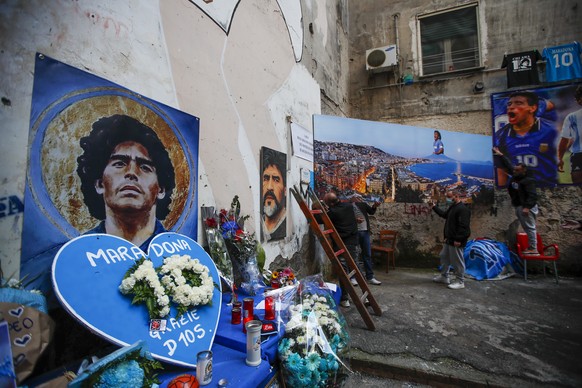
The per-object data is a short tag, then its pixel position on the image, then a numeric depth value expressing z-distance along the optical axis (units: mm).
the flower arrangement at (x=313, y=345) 1924
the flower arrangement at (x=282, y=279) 3024
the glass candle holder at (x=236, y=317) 2180
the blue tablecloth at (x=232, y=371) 1559
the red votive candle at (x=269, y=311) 2277
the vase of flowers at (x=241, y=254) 2859
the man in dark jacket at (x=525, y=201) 5734
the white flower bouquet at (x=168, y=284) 1640
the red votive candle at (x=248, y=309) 2205
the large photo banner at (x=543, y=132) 6332
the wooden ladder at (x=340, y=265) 3485
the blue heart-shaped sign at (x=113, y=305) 1419
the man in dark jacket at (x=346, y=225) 4734
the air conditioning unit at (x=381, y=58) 8148
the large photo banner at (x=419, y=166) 6488
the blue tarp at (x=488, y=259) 5711
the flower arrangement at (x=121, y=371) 1219
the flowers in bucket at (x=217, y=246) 2668
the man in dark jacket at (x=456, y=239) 4977
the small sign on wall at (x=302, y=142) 4800
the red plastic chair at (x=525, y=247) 5546
